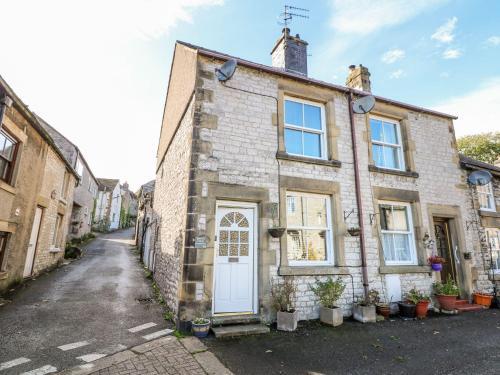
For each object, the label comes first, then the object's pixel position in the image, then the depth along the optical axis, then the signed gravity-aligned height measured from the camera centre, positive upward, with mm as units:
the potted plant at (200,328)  5074 -1567
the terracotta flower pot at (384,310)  6734 -1610
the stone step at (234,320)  5525 -1564
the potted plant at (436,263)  7869 -529
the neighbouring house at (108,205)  32081 +4529
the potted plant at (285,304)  5605 -1292
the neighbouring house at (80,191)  19031 +4436
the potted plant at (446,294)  7492 -1352
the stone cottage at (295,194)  6051 +1269
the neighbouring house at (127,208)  43094 +5785
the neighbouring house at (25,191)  7219 +1507
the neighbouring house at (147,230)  12431 +647
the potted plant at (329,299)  6047 -1256
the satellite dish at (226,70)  6376 +4002
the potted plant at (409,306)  6934 -1541
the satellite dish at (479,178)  9227 +2236
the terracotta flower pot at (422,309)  7012 -1629
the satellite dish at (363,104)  7840 +3977
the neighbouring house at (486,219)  9180 +883
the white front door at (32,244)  9398 -135
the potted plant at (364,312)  6359 -1580
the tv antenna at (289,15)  10488 +8614
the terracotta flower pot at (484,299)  8266 -1614
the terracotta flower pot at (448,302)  7484 -1543
